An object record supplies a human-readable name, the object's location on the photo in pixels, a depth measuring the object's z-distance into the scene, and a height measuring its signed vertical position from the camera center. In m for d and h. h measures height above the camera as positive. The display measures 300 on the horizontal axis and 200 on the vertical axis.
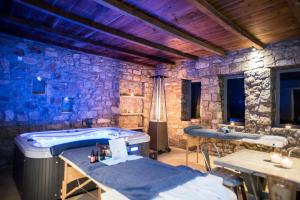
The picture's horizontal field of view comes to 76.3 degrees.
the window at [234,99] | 4.42 +0.12
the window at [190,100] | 5.30 +0.10
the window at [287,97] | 3.71 +0.16
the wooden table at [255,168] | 1.67 -0.60
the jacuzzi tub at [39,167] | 2.16 -0.76
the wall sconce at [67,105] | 4.09 -0.06
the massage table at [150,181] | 1.15 -0.55
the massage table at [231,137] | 2.93 -0.56
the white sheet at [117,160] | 1.75 -0.55
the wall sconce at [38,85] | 3.73 +0.33
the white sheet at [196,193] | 1.11 -0.54
